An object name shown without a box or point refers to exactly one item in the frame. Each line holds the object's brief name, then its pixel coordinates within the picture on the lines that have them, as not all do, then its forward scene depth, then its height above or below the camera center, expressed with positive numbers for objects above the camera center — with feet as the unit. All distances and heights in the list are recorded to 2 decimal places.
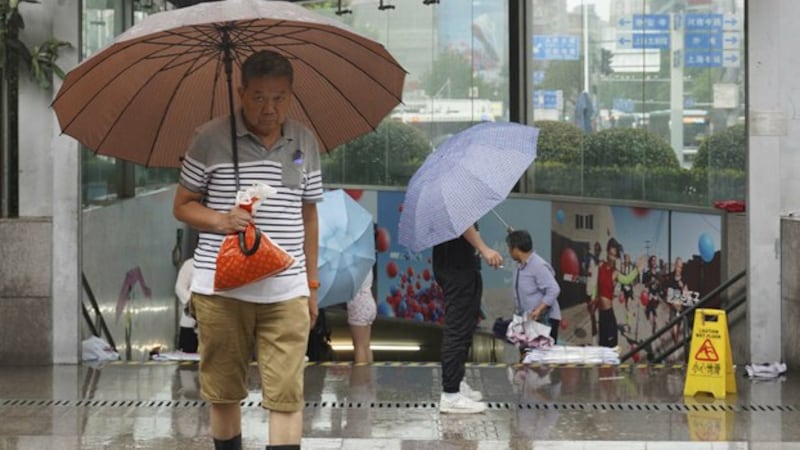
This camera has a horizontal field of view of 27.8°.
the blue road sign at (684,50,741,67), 49.10 +5.39
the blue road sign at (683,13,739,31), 49.42 +6.54
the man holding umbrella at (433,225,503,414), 29.37 -1.34
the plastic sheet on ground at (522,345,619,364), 36.88 -2.88
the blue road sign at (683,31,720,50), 49.93 +6.01
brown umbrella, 21.35 +2.02
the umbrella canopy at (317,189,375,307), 41.83 -0.61
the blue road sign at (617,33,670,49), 53.93 +6.56
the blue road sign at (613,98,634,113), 57.31 +4.52
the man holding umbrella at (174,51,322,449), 19.92 +0.07
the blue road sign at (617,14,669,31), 53.83 +7.18
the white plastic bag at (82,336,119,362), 35.81 -2.68
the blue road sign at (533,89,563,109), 63.62 +5.28
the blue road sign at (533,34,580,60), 62.23 +7.23
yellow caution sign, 31.14 -2.54
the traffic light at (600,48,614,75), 58.95 +6.23
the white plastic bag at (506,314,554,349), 39.91 -2.56
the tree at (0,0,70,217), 34.09 +3.75
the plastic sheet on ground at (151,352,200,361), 38.04 -2.99
